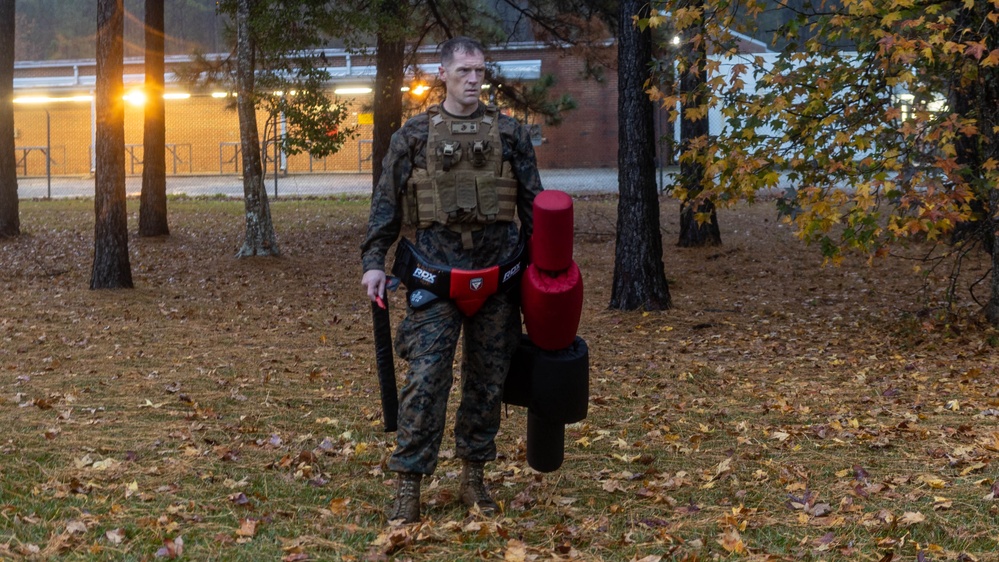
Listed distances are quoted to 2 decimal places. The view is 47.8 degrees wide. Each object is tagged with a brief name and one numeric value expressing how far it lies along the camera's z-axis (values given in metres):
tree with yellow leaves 7.84
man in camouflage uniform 4.70
